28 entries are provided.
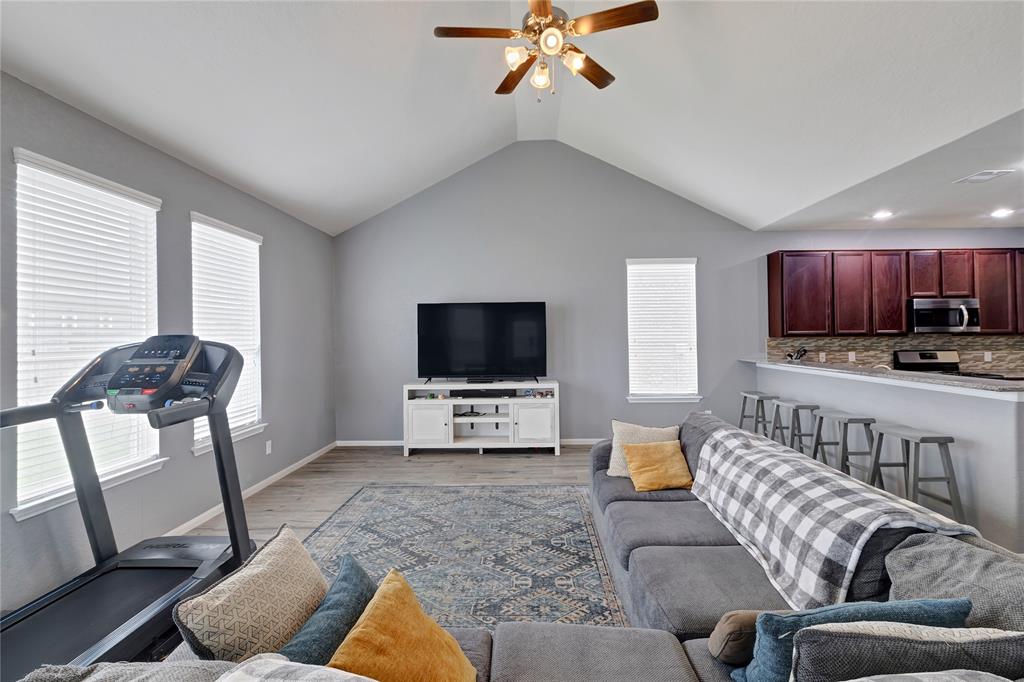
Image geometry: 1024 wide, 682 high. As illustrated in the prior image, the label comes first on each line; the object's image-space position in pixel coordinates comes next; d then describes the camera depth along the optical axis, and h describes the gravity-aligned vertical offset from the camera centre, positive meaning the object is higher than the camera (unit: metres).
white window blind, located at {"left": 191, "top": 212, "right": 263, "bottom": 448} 3.36 +0.38
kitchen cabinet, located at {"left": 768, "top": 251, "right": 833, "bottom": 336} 4.97 +0.52
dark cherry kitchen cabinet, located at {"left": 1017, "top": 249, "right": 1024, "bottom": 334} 4.85 +0.48
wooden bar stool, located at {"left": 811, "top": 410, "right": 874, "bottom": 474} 3.28 -0.75
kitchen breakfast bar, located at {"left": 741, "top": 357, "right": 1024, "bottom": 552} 2.44 -0.58
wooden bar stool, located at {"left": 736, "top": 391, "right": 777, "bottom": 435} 4.60 -0.78
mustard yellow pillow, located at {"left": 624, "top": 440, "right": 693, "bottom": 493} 2.62 -0.78
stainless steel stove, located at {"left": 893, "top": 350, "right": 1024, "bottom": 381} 4.98 -0.29
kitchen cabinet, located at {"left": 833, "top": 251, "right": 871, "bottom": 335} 4.93 +0.51
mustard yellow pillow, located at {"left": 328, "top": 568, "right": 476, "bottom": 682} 0.92 -0.68
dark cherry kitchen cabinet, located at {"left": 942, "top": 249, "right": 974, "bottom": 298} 4.89 +0.69
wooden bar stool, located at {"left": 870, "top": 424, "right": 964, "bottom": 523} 2.62 -0.80
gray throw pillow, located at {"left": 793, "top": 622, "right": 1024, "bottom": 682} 0.85 -0.62
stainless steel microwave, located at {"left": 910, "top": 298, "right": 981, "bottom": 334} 4.81 +0.22
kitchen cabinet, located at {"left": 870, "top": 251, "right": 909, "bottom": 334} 4.91 +0.52
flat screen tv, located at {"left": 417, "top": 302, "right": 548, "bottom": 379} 5.26 +0.06
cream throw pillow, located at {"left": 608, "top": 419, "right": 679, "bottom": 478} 2.88 -0.65
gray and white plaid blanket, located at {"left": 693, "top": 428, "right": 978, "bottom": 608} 1.39 -0.67
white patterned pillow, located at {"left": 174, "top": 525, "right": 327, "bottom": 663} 0.92 -0.60
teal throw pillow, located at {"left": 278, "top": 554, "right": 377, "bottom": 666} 0.96 -0.67
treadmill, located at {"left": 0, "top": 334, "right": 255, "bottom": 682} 1.63 -1.01
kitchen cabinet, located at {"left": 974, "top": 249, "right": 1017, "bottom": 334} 4.89 +0.54
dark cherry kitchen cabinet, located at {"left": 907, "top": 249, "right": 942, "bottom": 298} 4.89 +0.70
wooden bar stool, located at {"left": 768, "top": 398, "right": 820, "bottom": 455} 4.05 -0.85
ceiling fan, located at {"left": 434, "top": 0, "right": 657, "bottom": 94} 2.31 +1.73
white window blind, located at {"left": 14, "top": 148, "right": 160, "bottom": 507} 2.14 +0.31
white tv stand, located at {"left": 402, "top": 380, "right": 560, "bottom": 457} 5.05 -0.88
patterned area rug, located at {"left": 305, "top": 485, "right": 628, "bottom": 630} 2.22 -1.31
